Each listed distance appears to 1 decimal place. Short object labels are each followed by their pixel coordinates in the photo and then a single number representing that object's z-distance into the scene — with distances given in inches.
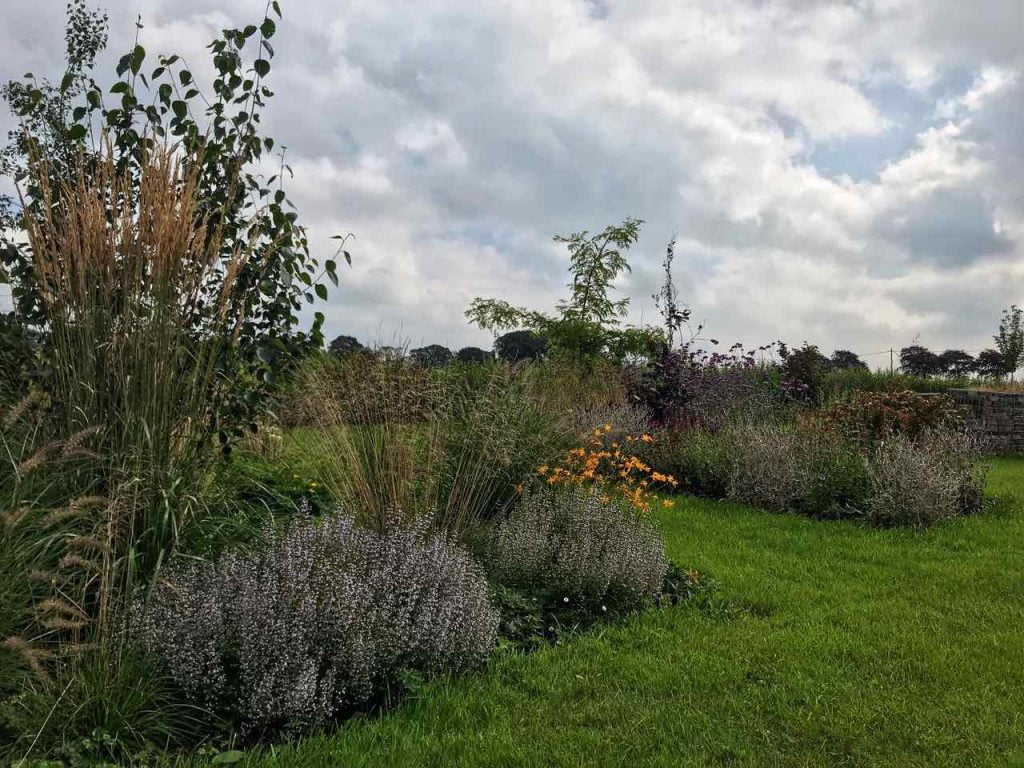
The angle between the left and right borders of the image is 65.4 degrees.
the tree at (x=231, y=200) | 162.6
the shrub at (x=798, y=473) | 288.2
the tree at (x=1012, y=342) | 821.2
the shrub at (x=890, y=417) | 335.6
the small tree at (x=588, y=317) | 605.0
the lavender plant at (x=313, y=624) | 113.3
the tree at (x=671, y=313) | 466.9
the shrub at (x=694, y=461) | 318.3
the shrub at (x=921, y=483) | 266.8
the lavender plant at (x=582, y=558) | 172.1
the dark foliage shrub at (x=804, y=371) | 534.0
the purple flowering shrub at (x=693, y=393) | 417.7
